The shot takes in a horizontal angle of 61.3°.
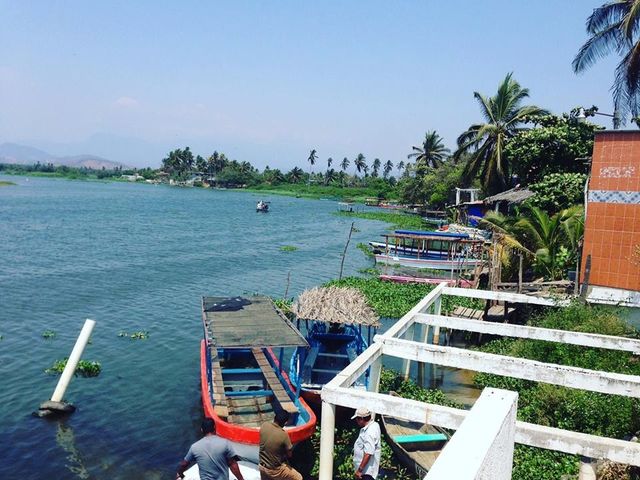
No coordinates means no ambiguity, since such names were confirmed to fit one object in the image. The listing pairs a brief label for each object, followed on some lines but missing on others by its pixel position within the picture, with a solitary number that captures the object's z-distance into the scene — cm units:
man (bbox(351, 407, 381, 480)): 759
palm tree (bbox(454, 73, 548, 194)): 3590
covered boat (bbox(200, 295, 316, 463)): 1048
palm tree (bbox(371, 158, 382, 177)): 15266
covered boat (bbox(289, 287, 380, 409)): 1310
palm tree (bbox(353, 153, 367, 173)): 14238
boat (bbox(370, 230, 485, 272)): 3225
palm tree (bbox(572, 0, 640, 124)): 1861
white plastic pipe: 1384
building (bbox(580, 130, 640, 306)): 1447
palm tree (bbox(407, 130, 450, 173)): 7656
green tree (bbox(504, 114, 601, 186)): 2578
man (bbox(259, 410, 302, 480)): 791
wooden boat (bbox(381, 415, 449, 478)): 979
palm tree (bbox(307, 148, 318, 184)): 14432
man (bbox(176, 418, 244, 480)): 762
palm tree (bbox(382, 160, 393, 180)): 15462
